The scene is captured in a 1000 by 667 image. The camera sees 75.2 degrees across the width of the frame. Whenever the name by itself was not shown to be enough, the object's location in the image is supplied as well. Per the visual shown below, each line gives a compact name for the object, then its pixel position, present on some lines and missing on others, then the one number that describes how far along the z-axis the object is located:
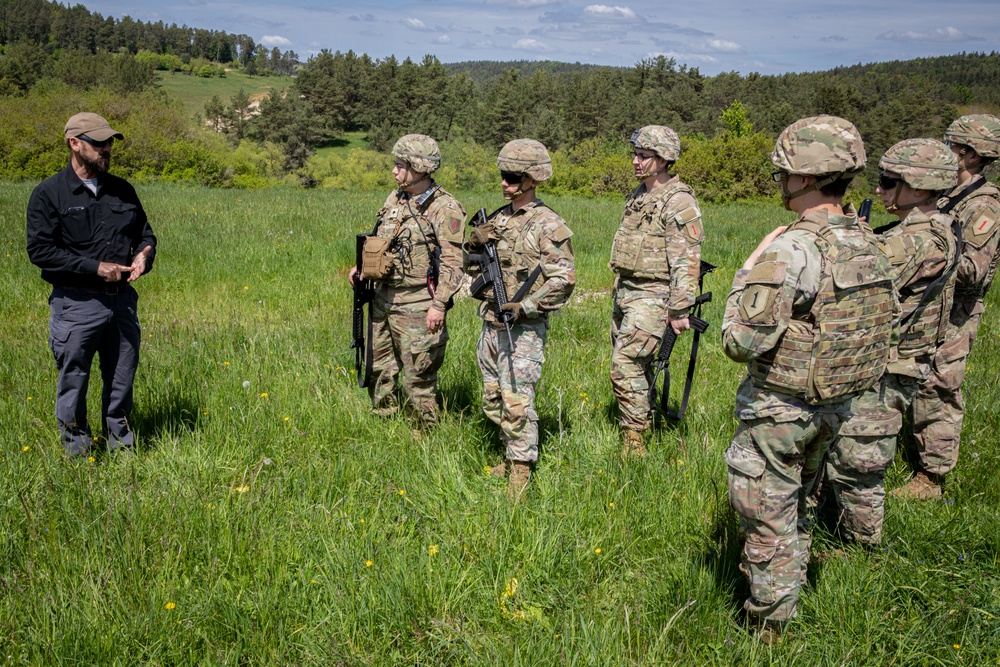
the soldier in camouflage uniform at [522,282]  3.97
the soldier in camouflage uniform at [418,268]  4.61
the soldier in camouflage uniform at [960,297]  4.18
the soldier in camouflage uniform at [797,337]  2.50
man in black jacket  3.90
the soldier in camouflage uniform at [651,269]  4.65
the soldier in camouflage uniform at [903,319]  3.34
